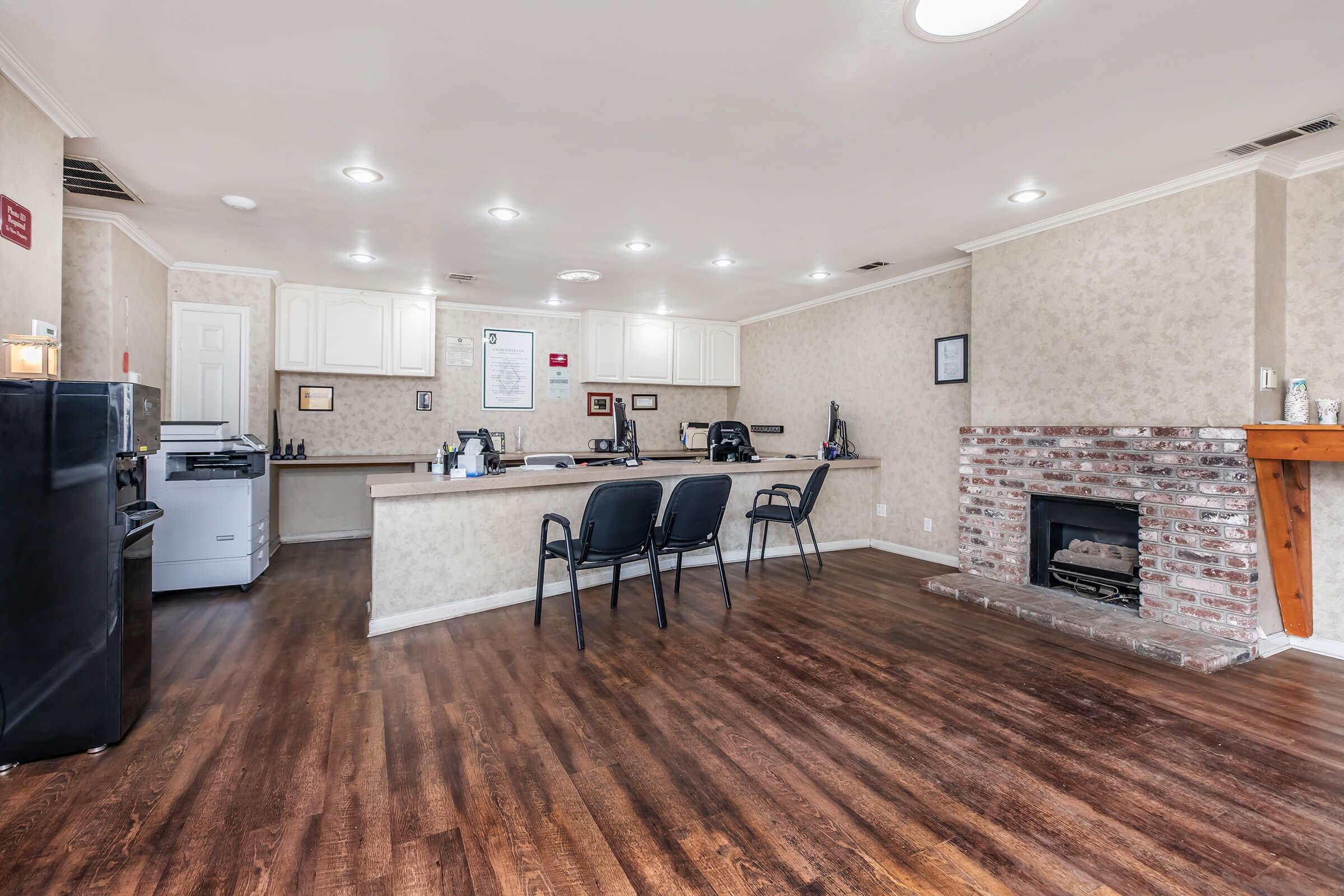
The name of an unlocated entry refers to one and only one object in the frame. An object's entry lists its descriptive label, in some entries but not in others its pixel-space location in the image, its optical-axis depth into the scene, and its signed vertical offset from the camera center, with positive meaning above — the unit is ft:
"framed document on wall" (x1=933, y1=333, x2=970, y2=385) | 16.24 +2.36
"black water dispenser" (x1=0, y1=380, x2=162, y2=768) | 6.80 -1.43
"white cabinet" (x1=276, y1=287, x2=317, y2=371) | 18.70 +3.32
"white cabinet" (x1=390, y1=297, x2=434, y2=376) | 20.08 +3.40
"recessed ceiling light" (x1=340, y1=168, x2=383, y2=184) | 10.59 +4.59
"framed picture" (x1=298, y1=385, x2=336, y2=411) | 20.01 +1.35
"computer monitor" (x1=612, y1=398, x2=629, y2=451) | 16.28 +0.39
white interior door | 16.52 +2.03
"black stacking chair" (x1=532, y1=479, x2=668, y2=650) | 10.81 -1.58
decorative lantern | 7.58 +0.97
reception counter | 11.69 -1.92
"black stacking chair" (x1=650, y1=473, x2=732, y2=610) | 12.19 -1.42
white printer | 13.64 -1.47
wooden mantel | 10.14 -1.09
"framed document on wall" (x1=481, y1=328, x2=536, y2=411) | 22.48 +2.64
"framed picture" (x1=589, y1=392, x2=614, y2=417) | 24.40 +1.56
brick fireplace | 10.46 -0.91
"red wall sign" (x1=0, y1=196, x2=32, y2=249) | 7.84 +2.77
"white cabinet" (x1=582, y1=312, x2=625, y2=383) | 23.12 +3.61
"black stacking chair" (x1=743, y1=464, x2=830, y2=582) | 15.53 -1.65
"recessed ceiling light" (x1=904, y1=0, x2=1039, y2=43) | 6.37 +4.55
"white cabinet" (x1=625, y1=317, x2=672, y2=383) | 23.81 +3.65
